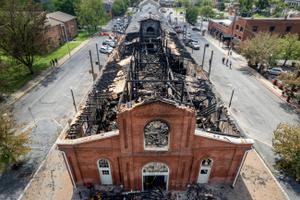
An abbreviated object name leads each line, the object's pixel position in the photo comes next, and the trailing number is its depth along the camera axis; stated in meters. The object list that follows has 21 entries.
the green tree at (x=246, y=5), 81.11
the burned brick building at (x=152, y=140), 13.89
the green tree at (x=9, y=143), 18.34
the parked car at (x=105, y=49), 54.53
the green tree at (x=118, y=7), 103.94
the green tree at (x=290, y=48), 40.65
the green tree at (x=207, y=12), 92.24
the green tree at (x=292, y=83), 29.26
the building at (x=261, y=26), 54.28
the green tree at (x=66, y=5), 76.38
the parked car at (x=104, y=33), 72.69
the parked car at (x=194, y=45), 57.34
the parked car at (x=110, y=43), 58.56
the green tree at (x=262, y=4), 83.21
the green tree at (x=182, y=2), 123.40
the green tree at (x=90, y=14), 69.85
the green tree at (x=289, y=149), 18.25
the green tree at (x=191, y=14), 87.19
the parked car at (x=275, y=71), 42.70
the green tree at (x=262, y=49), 39.06
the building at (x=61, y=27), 56.72
